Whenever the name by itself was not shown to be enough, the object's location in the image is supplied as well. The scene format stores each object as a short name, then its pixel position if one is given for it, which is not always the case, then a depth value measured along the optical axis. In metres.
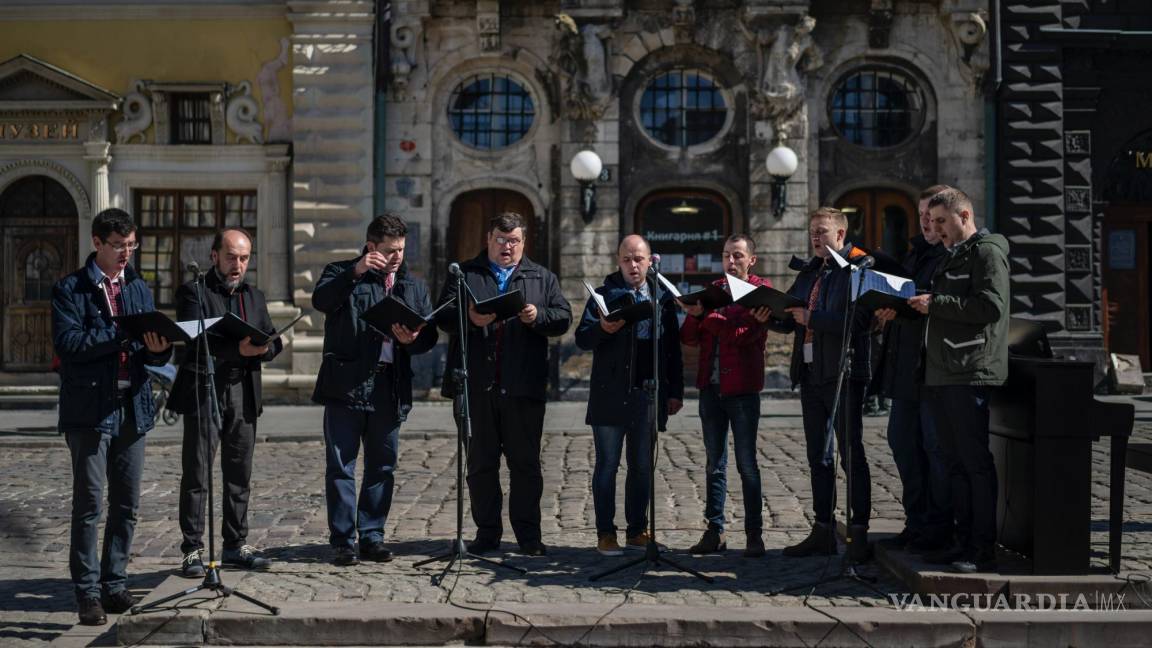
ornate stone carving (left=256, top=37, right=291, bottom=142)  19.98
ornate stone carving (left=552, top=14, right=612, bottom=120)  19.61
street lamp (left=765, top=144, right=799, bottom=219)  19.08
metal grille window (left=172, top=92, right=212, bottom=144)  20.28
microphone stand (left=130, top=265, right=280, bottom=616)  6.59
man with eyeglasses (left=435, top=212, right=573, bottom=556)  7.97
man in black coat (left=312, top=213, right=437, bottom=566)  7.67
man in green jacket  6.70
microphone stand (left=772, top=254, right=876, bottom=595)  6.92
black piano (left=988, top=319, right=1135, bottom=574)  6.55
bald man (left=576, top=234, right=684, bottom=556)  7.98
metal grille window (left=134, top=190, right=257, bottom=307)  20.39
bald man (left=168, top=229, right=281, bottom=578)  7.40
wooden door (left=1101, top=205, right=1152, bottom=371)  20.31
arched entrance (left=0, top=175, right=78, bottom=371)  20.41
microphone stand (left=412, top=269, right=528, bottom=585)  7.24
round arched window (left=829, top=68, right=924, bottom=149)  20.41
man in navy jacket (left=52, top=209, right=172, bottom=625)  6.64
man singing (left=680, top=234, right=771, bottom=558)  7.91
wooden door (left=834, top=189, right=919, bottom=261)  20.28
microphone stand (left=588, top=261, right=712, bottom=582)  7.22
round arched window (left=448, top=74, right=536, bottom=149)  20.39
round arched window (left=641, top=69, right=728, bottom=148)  20.27
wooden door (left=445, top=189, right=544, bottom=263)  20.31
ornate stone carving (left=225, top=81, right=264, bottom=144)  20.05
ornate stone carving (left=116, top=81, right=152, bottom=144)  20.02
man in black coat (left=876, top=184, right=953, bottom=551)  7.34
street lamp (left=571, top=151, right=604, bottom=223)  19.17
